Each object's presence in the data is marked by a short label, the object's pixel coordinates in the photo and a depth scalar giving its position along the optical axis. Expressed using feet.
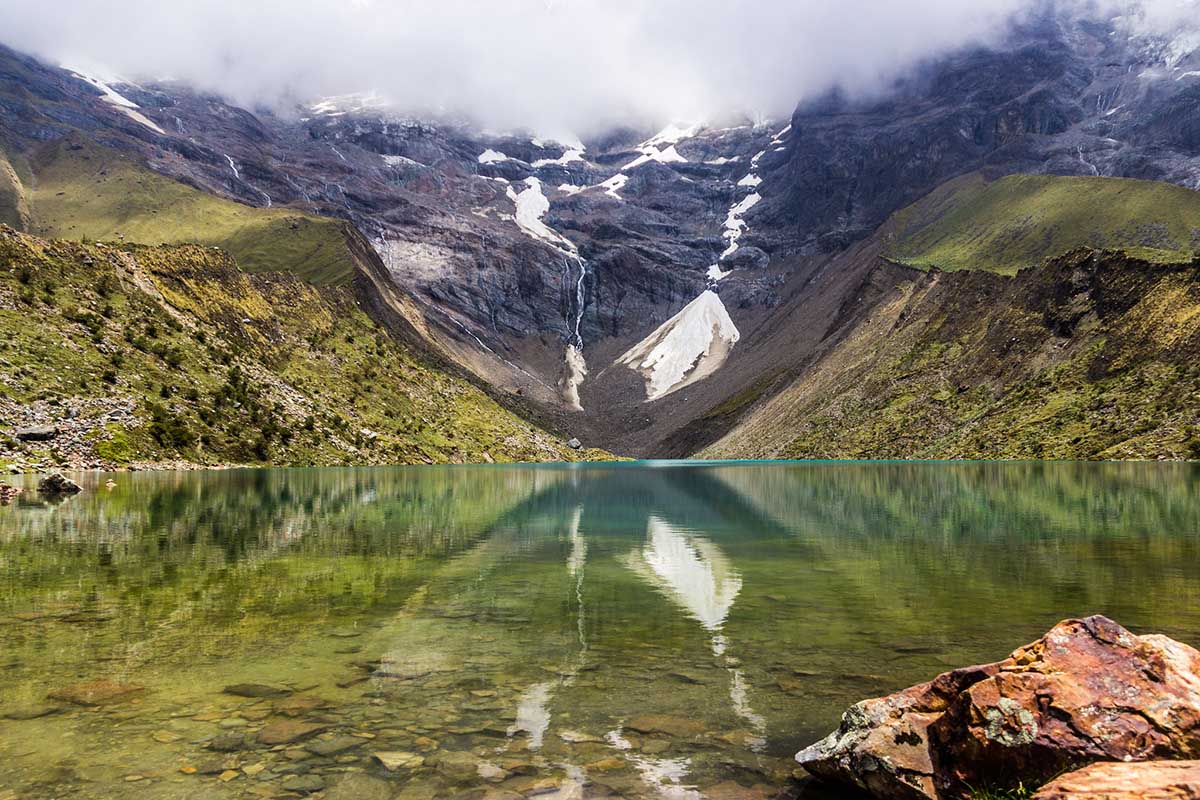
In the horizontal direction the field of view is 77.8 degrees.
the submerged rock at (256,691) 42.11
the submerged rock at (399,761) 33.01
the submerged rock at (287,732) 35.63
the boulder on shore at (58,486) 187.01
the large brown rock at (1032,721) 27.37
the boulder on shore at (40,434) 266.77
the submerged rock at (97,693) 40.65
